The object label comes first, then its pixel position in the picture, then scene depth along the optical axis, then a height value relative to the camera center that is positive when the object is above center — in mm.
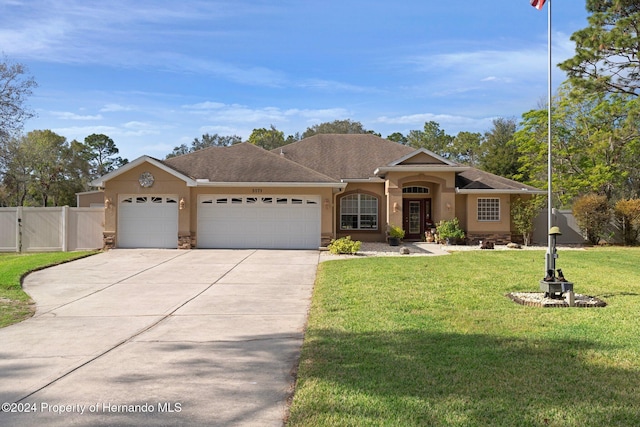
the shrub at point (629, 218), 22812 -290
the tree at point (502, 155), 40188 +4681
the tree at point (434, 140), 57125 +8223
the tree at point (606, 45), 17531 +5893
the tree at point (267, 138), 54844 +8268
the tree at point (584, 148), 27688 +3650
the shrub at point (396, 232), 22422 -891
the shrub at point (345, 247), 18734 -1296
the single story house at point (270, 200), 20031 +537
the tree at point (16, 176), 25558 +2580
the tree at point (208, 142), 70750 +10158
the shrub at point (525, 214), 22859 -94
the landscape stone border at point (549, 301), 8859 -1612
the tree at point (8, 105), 22031 +4701
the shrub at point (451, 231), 22297 -839
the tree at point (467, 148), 53906 +6938
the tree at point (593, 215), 23406 -148
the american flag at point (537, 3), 10445 +4343
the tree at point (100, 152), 61656 +7735
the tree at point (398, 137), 61575 +9207
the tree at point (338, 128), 58312 +9870
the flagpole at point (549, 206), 9631 +121
